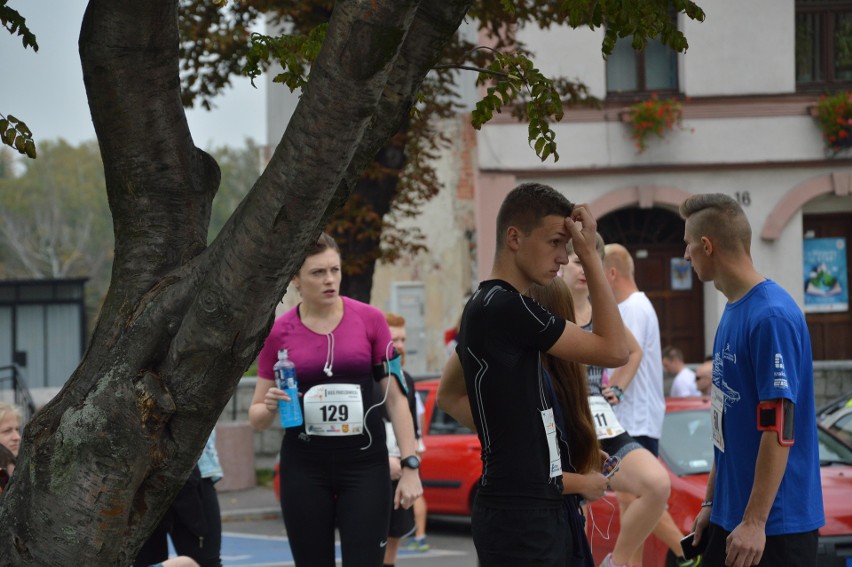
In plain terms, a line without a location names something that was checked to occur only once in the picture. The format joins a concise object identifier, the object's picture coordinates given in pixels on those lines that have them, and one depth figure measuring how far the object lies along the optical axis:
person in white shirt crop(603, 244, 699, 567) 15.36
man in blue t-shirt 8.77
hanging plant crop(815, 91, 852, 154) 42.17
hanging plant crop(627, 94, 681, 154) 42.12
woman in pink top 11.90
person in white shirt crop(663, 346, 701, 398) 30.69
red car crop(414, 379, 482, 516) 23.61
